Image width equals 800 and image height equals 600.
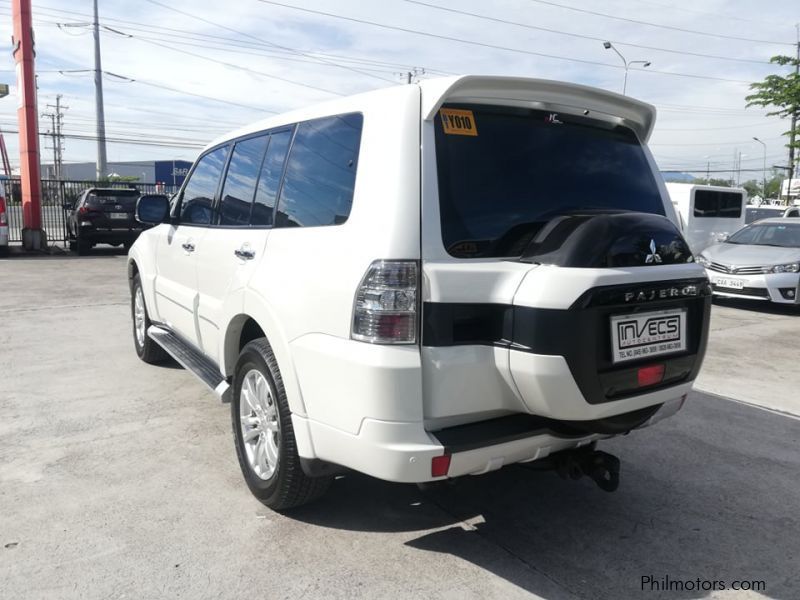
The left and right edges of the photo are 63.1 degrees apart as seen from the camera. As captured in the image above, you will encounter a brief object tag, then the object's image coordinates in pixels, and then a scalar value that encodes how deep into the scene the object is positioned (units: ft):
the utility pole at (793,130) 77.10
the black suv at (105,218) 53.78
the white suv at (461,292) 8.21
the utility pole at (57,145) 237.04
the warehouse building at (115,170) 339.16
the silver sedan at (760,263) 33.50
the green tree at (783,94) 75.61
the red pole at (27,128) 54.80
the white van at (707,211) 55.67
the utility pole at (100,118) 114.52
